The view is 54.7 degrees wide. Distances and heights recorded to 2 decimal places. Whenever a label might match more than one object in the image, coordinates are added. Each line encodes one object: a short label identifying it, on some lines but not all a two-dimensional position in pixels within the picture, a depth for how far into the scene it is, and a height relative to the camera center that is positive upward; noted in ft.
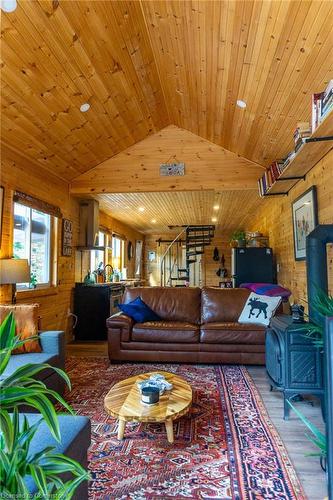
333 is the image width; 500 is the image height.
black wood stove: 8.30 -2.37
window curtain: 12.74 +3.14
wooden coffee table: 6.65 -2.87
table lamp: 10.56 +0.14
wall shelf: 8.12 +3.78
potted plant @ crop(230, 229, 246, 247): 21.74 +2.41
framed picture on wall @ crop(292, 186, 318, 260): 11.77 +2.29
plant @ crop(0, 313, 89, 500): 2.64 -1.47
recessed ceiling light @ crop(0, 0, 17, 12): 7.55 +6.40
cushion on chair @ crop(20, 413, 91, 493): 4.19 -2.23
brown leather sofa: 12.61 -2.64
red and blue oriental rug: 5.66 -3.74
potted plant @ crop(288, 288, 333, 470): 6.86 -1.22
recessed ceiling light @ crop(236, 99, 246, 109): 11.47 +6.18
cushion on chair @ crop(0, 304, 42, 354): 9.55 -1.41
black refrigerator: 19.27 +0.53
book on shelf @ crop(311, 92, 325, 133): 7.94 +4.17
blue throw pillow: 13.88 -1.60
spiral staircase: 32.20 +2.14
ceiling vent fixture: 17.57 +5.78
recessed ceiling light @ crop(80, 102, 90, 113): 12.41 +6.56
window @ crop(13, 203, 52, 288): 13.53 +1.59
